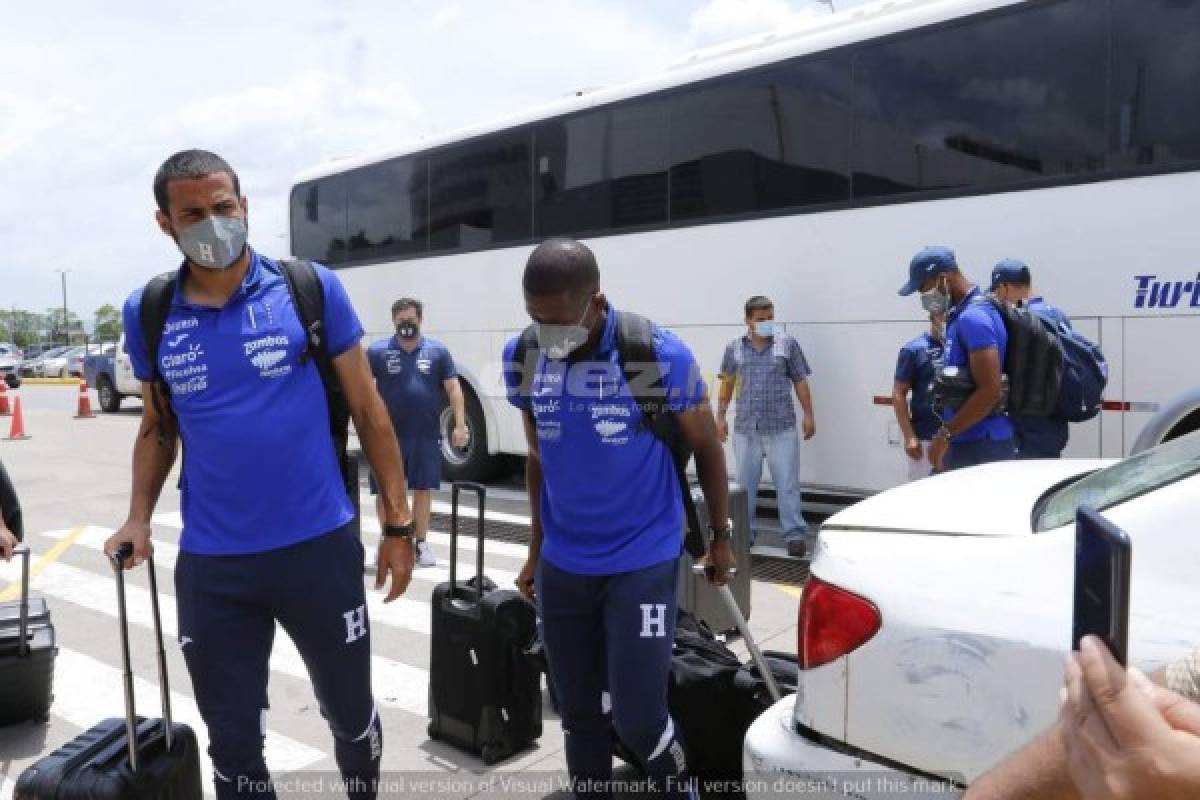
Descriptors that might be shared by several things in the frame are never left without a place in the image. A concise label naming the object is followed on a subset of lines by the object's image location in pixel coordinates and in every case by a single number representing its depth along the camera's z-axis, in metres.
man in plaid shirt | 7.12
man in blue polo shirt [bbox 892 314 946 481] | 6.04
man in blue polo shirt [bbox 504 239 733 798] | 2.74
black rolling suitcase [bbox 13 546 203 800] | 2.62
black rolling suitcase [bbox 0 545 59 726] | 4.13
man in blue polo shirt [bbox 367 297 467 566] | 6.79
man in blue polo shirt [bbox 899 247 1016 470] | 4.63
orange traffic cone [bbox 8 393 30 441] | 16.74
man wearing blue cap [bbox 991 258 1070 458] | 4.98
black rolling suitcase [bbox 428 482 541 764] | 3.71
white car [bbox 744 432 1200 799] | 2.00
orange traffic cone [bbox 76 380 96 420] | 20.70
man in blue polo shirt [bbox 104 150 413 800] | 2.66
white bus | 5.96
